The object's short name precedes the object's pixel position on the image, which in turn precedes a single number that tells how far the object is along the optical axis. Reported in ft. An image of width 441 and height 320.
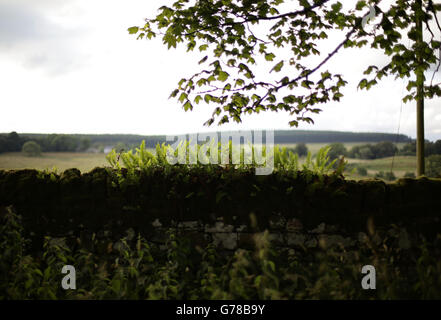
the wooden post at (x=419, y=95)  19.11
